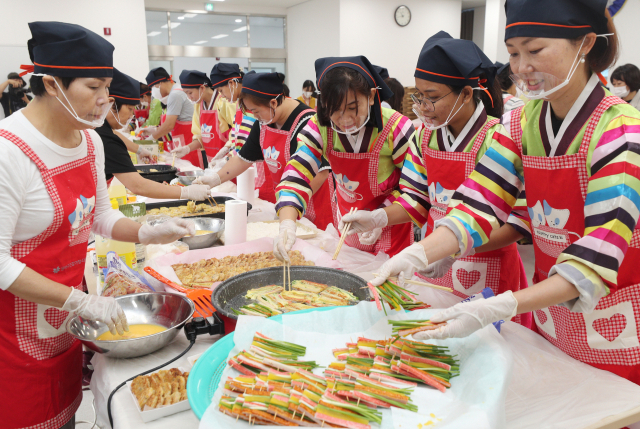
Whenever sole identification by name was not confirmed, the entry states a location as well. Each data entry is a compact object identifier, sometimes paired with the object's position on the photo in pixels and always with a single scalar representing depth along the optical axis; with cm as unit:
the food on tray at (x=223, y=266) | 235
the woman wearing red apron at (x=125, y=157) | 331
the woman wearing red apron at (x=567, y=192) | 135
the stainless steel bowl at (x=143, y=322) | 155
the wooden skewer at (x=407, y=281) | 158
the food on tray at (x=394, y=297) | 163
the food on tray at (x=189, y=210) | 361
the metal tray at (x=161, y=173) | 479
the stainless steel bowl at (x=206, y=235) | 288
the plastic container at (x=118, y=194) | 263
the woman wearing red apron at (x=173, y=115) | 738
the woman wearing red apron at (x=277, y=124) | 375
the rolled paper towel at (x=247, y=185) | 412
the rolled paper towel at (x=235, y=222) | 289
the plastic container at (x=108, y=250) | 230
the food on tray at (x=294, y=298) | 185
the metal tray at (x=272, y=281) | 199
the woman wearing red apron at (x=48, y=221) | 164
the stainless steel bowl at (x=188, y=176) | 460
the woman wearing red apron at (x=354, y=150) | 247
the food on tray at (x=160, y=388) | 134
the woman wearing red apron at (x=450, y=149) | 215
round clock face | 1335
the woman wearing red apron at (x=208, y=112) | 658
